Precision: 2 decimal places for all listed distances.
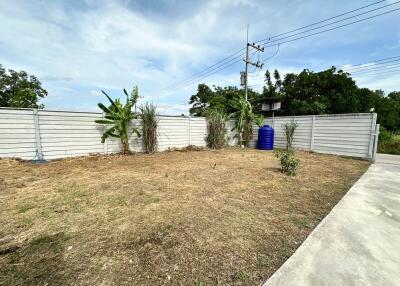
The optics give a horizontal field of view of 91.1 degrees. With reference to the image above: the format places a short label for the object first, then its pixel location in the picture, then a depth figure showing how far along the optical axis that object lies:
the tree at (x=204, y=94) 25.01
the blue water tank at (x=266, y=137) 9.69
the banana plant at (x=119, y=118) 6.60
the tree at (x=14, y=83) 20.16
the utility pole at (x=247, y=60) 11.39
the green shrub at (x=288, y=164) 4.62
